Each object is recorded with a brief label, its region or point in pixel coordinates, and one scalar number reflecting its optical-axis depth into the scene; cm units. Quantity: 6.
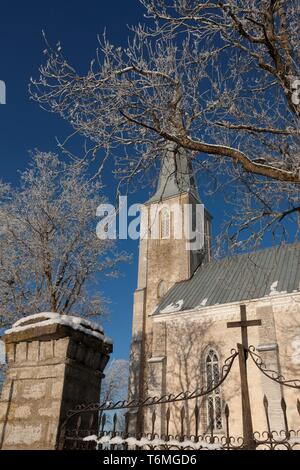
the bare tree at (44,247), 1358
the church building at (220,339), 1502
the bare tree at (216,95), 587
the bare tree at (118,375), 2811
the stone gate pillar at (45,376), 321
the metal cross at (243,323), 498
